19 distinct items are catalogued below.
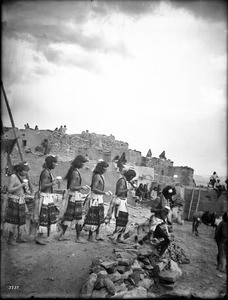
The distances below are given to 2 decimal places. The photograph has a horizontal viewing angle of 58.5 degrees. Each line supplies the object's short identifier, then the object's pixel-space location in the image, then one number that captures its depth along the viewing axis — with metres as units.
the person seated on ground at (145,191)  13.01
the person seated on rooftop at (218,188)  10.57
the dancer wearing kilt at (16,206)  4.12
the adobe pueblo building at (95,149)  14.04
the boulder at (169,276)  4.22
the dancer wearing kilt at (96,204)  5.13
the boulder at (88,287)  3.23
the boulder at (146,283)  3.91
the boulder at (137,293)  3.36
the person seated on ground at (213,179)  11.30
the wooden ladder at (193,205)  11.24
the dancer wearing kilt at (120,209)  5.61
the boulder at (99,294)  3.23
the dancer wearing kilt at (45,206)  4.51
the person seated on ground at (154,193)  13.39
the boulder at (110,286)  3.31
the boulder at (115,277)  3.62
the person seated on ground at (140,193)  12.60
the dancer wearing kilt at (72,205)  4.87
